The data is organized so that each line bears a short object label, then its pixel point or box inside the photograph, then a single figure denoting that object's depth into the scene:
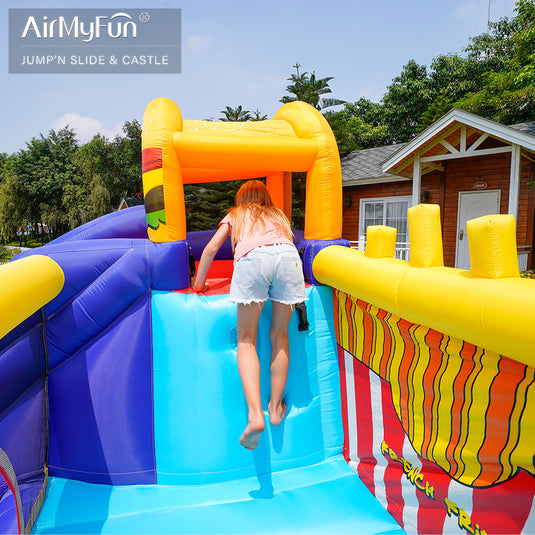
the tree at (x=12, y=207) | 27.05
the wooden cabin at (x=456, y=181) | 6.88
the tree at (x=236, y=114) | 11.91
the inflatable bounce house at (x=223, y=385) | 1.54
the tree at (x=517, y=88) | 8.77
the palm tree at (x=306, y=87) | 12.91
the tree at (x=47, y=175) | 28.88
